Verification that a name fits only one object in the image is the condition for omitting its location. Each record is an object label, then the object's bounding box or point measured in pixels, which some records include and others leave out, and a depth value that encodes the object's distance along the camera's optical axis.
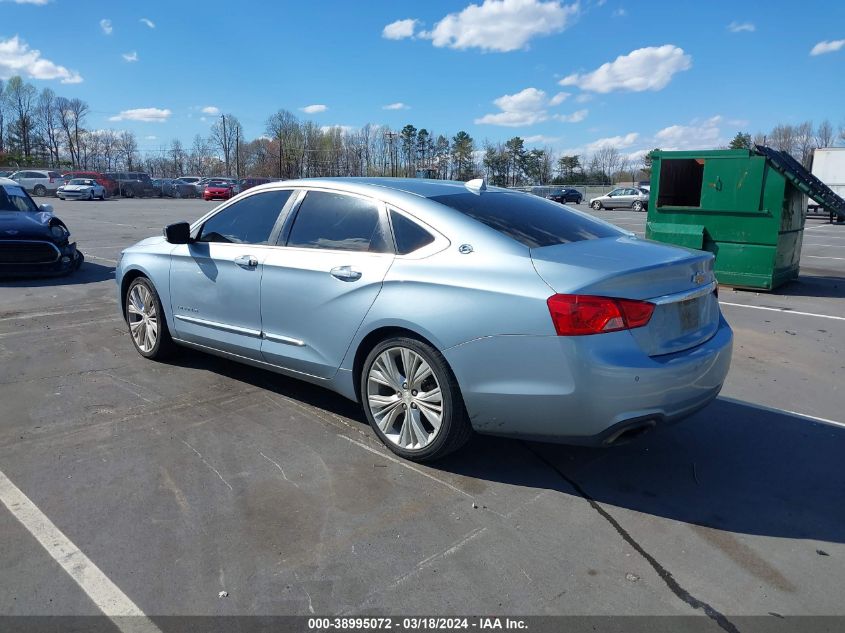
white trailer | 34.69
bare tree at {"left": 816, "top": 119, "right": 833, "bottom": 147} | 79.44
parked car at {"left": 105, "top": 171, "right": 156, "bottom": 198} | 49.41
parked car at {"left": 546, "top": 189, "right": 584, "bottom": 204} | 52.16
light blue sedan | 3.19
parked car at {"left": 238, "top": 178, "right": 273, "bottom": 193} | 47.78
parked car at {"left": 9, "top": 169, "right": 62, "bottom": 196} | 45.56
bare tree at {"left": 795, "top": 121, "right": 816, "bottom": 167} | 78.44
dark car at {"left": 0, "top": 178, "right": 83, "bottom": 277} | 10.13
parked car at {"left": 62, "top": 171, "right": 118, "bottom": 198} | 47.16
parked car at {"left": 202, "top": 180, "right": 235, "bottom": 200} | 46.03
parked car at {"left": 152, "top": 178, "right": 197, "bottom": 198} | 52.81
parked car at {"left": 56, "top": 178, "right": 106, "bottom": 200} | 42.03
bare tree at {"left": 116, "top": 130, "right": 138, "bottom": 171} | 90.38
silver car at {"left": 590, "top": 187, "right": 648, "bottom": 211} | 43.66
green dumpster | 9.78
